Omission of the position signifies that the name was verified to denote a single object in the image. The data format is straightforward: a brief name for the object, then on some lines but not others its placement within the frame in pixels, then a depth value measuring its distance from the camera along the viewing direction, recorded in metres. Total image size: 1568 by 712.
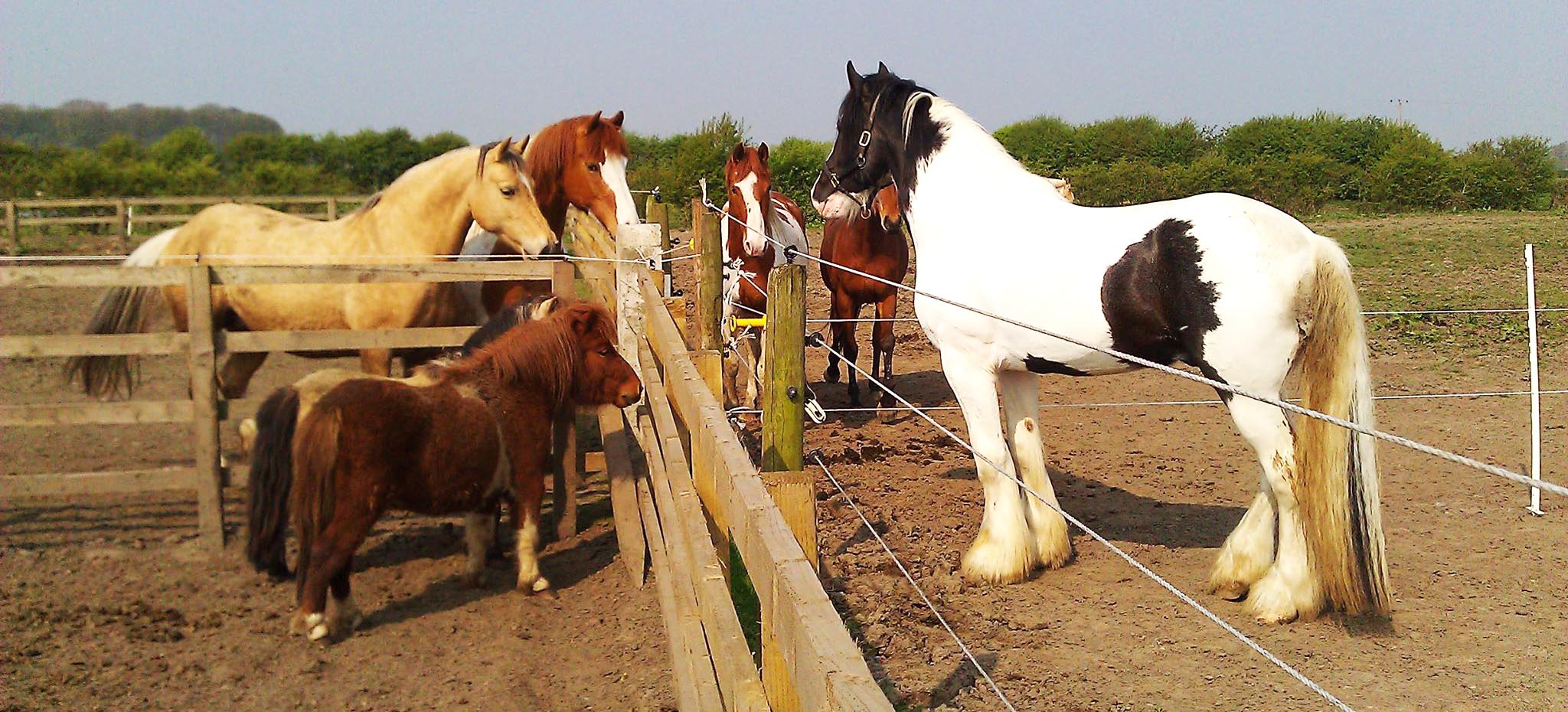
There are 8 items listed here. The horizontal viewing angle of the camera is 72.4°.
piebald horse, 3.73
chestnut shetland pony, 3.97
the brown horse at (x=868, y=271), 8.45
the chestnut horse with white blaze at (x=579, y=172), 5.89
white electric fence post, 5.32
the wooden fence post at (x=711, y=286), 6.53
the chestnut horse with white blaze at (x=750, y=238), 8.04
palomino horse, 5.48
